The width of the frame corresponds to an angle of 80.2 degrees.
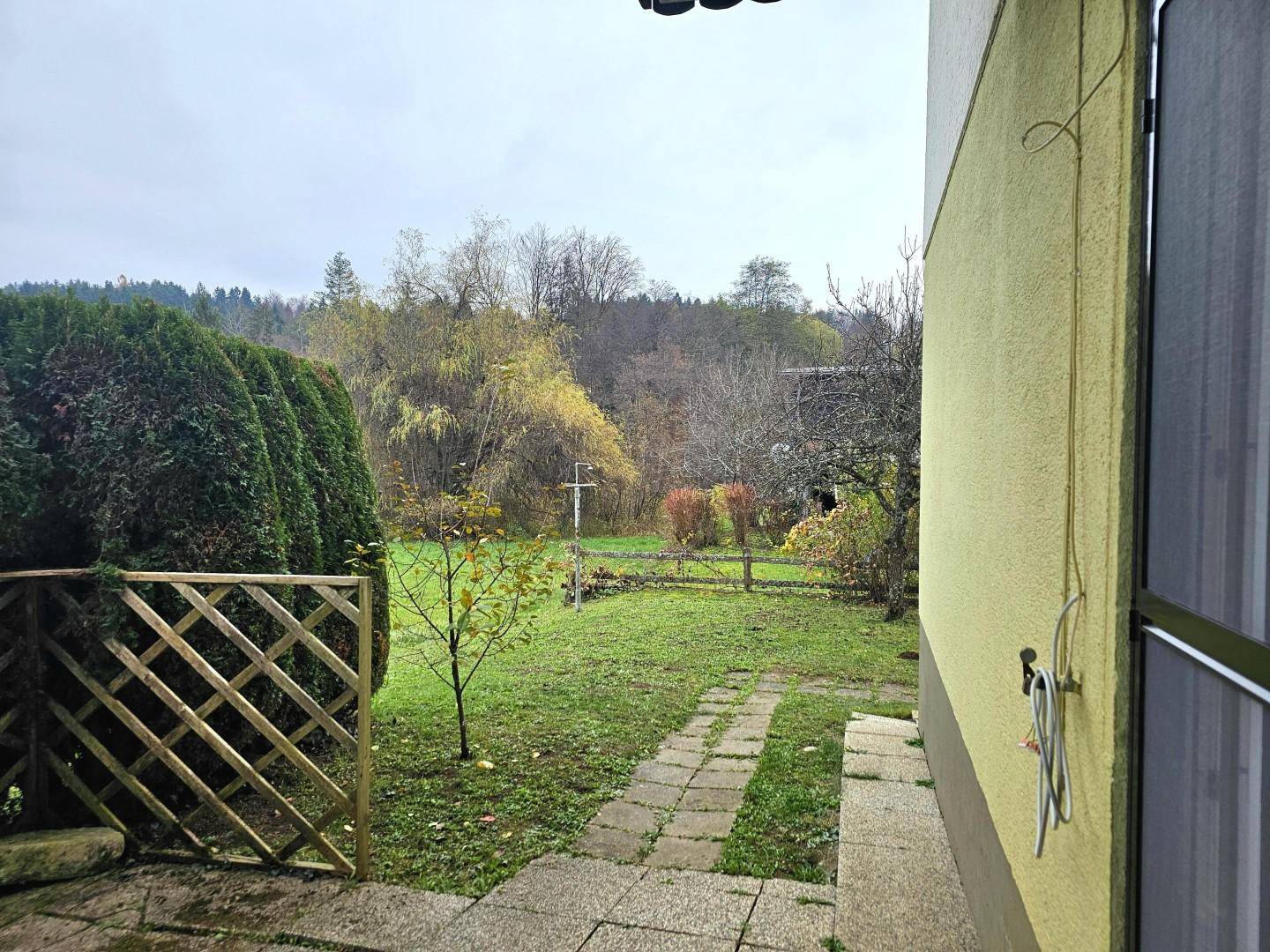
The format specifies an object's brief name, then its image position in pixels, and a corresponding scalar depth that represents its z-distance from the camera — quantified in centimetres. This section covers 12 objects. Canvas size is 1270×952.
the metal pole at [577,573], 1017
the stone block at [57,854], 280
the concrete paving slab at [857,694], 591
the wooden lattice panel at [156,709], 295
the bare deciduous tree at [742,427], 1045
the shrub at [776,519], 1520
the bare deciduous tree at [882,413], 885
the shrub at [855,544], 1026
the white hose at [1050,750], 123
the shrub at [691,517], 1515
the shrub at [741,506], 1505
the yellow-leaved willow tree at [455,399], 1702
